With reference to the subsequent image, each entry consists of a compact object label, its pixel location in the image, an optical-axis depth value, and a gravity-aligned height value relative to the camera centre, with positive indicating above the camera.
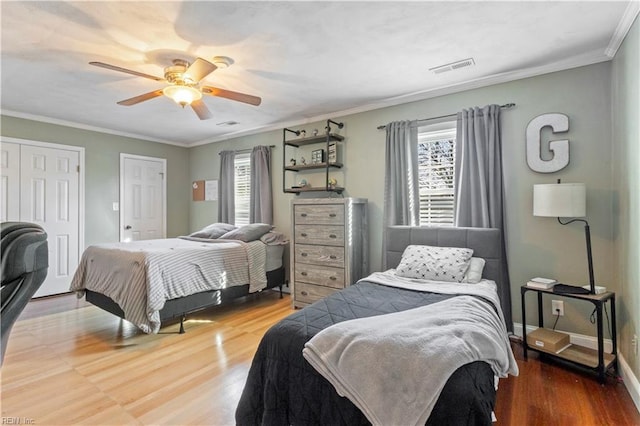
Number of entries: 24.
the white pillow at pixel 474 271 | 2.75 -0.49
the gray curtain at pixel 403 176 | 3.62 +0.42
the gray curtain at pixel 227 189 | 5.37 +0.44
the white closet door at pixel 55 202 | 4.37 +0.20
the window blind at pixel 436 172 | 3.50 +0.45
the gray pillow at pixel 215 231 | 4.51 -0.21
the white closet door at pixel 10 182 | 4.16 +0.44
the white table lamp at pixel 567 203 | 2.46 +0.07
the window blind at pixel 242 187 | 5.34 +0.46
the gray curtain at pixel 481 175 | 3.07 +0.37
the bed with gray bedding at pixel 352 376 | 1.29 -0.70
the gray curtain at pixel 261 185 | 4.90 +0.44
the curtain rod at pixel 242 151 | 5.24 +1.03
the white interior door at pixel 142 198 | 5.33 +0.31
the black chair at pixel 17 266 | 0.81 -0.12
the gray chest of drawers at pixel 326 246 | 3.64 -0.36
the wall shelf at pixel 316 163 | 4.15 +0.69
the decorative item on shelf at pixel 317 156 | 4.30 +0.77
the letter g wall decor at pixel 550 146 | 2.82 +0.58
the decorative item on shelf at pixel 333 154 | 4.21 +0.77
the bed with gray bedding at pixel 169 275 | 3.00 -0.61
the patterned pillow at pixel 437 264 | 2.78 -0.43
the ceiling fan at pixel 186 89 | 2.47 +1.02
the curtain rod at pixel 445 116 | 3.08 +1.01
